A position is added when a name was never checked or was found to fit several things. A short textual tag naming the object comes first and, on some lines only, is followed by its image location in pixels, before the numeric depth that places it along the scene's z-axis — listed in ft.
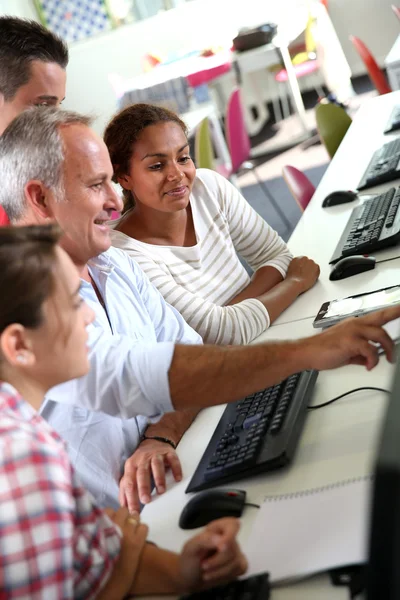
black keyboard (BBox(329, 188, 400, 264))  6.90
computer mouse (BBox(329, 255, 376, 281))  6.62
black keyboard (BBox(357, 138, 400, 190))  8.84
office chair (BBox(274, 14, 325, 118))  24.73
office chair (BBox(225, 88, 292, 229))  16.92
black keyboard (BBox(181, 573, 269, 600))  3.15
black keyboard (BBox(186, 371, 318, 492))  4.20
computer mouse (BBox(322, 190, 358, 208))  8.82
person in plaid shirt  2.83
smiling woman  6.75
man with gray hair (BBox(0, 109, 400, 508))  4.25
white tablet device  5.46
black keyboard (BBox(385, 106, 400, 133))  10.99
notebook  3.27
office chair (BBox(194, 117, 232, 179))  14.94
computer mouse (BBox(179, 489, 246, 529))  3.94
